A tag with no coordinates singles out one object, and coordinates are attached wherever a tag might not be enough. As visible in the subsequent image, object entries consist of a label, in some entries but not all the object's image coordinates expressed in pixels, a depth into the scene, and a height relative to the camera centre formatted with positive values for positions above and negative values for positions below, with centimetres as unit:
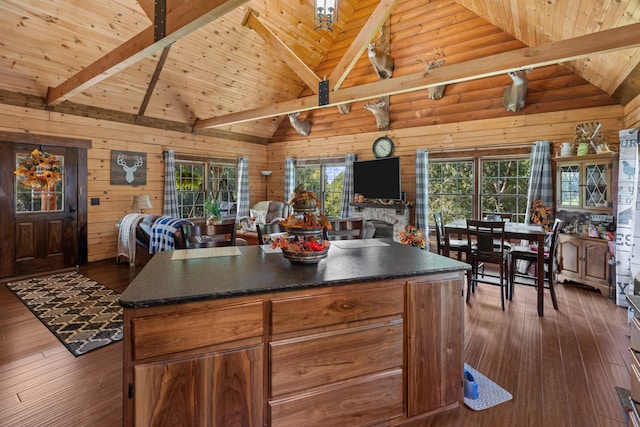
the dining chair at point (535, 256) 359 -54
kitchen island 134 -63
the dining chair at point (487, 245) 358 -40
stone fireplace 623 -6
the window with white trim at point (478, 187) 550 +45
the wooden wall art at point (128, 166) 595 +89
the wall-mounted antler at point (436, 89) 593 +231
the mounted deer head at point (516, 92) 491 +193
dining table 344 -29
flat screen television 625 +69
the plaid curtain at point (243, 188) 798 +60
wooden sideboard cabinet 407 -68
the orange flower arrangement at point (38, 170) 482 +66
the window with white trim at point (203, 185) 709 +63
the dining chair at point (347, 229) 301 -17
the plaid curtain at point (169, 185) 655 +56
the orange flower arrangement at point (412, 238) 273 -23
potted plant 648 +2
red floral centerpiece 186 -12
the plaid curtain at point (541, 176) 496 +56
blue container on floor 206 -116
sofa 464 -37
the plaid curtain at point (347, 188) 714 +53
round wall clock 666 +138
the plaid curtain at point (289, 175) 818 +95
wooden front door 472 -6
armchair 743 -1
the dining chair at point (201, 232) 259 -17
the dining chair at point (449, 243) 423 -45
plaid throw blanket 456 -31
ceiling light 379 +245
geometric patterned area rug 286 -108
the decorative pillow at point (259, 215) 747 -8
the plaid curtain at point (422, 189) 612 +43
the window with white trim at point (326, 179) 774 +81
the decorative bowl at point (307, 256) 185 -27
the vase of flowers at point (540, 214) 480 -5
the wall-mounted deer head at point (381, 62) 615 +298
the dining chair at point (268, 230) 293 -17
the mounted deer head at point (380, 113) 649 +204
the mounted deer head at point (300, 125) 782 +216
